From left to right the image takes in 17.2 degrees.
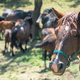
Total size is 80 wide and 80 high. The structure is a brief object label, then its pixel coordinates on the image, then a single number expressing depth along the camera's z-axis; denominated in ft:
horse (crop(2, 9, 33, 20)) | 79.21
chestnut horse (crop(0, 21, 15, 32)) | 55.87
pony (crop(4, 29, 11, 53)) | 46.29
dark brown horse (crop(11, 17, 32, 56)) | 43.41
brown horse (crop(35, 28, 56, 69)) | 30.64
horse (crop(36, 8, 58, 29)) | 46.65
